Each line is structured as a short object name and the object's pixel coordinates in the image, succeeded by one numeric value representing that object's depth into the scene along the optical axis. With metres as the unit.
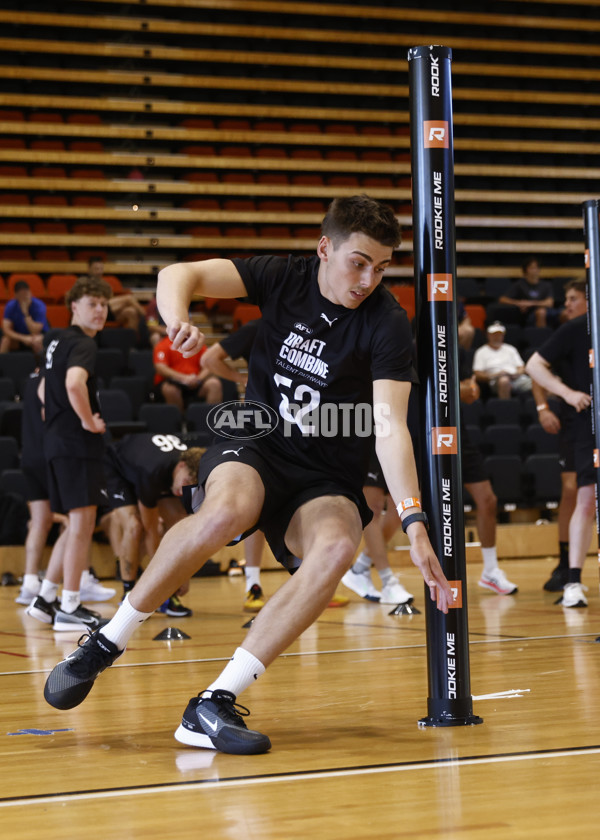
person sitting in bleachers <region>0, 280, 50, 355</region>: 10.62
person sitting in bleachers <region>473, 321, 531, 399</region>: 11.42
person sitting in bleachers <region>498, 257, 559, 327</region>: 13.20
